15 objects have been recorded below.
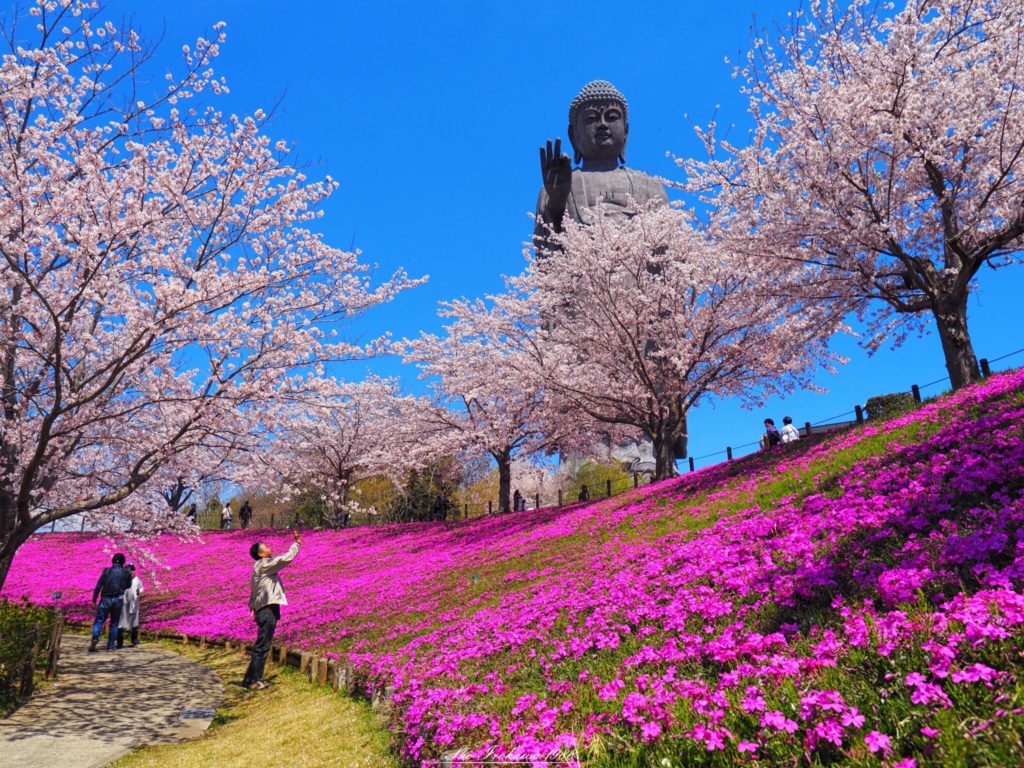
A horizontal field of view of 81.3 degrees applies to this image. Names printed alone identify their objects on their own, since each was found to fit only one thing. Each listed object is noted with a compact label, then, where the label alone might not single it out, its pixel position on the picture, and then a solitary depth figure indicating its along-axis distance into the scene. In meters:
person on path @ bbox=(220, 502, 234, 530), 45.38
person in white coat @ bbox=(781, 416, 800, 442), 23.19
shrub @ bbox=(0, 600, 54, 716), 9.79
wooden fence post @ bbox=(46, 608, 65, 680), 11.59
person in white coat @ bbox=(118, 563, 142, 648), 14.74
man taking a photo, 10.21
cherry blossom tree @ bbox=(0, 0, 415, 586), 9.20
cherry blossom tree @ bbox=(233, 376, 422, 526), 34.38
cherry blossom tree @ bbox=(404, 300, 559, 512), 28.89
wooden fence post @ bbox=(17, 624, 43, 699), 10.25
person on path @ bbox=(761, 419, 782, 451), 22.98
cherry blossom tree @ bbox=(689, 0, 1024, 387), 13.65
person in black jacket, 14.29
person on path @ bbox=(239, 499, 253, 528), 45.53
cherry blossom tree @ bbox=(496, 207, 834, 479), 22.30
